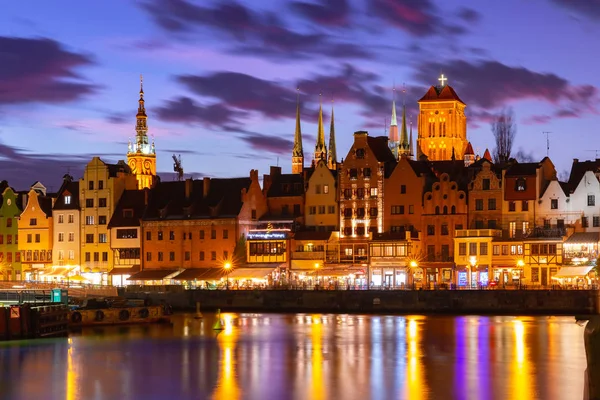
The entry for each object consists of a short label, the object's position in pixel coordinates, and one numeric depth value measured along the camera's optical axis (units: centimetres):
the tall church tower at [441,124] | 18800
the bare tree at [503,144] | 14438
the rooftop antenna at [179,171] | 17420
